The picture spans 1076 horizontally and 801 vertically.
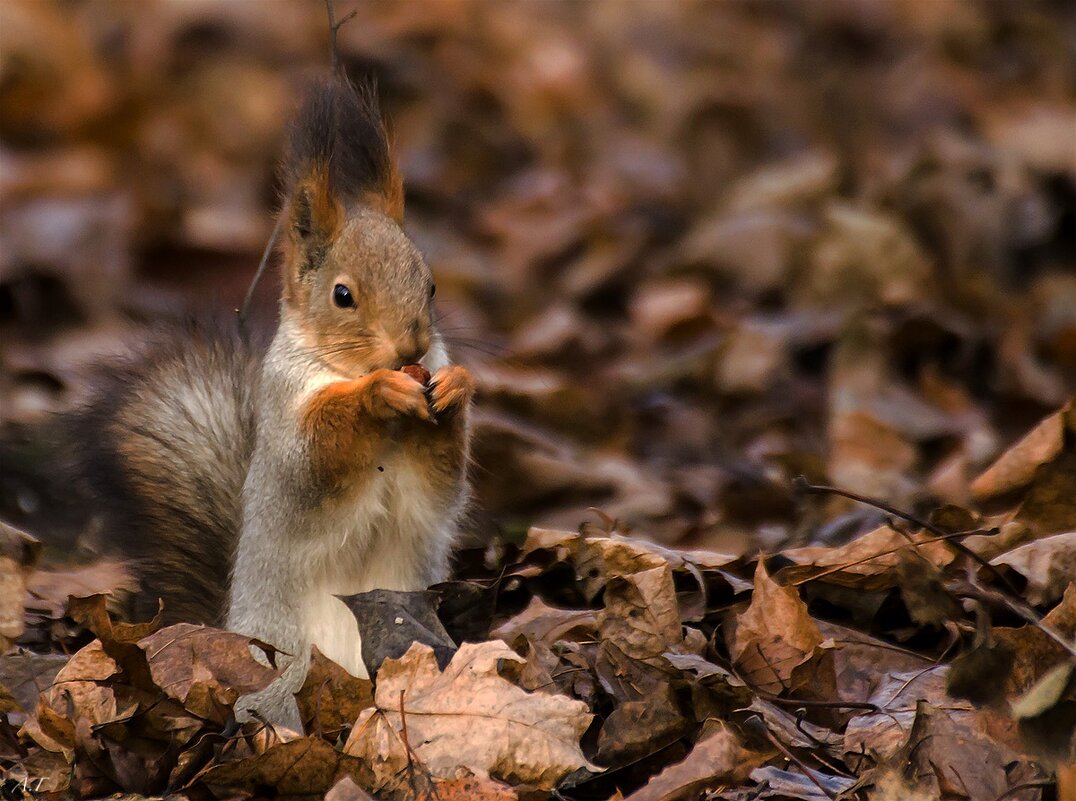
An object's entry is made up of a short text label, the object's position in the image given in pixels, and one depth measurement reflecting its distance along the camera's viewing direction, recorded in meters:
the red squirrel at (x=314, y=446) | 6.05
